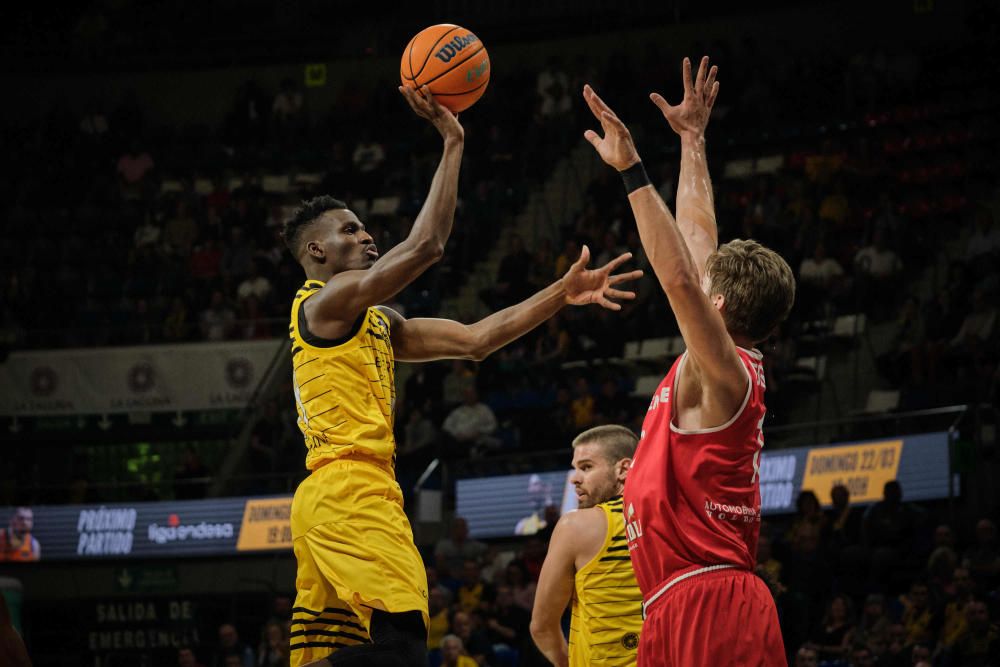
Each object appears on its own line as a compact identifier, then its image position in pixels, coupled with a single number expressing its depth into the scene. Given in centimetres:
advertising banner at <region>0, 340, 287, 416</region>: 1869
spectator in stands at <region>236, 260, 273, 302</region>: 1991
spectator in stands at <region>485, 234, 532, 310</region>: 1816
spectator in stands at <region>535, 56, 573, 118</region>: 2181
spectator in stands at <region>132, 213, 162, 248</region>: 2186
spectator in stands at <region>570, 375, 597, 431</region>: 1547
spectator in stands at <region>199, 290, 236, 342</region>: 1912
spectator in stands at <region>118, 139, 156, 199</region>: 2323
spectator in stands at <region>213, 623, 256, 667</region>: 1391
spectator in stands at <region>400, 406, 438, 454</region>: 1623
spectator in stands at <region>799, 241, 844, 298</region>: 1562
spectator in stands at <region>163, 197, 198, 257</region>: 2183
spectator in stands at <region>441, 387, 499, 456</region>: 1588
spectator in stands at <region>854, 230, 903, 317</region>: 1570
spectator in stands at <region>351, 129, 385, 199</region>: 2173
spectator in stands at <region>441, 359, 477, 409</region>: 1718
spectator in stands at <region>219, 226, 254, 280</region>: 2089
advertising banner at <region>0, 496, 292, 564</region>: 1623
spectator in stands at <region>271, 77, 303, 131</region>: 2400
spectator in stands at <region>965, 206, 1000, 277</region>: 1457
